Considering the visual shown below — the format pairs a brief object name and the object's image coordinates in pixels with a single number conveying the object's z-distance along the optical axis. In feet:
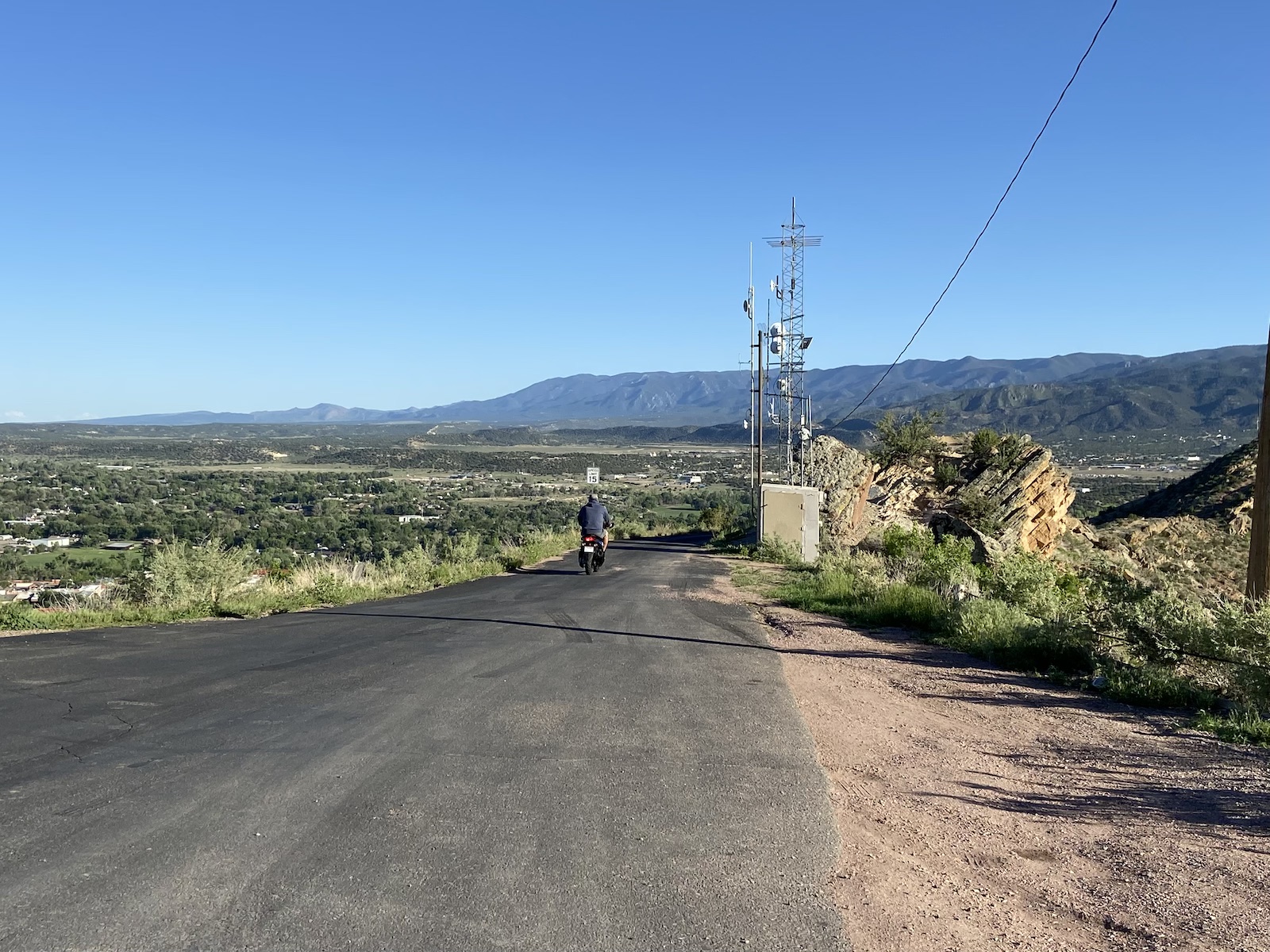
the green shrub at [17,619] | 36.88
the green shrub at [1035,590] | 38.52
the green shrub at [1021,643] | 31.89
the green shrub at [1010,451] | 96.53
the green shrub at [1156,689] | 26.63
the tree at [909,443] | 104.32
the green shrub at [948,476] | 100.12
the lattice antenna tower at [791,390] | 104.99
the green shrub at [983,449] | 100.37
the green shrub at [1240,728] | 22.45
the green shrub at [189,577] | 44.39
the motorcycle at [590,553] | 68.95
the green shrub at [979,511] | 85.30
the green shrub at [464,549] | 71.71
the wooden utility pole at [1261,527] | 30.40
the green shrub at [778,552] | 79.30
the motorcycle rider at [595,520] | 69.82
